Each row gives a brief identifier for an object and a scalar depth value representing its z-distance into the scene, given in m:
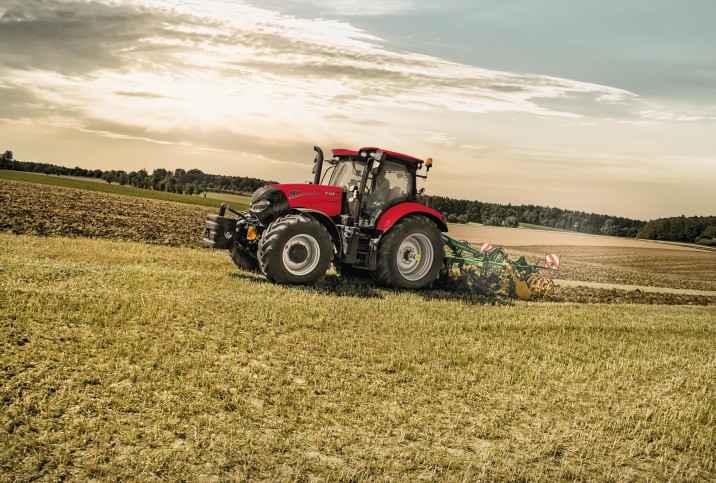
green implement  13.66
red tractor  10.92
